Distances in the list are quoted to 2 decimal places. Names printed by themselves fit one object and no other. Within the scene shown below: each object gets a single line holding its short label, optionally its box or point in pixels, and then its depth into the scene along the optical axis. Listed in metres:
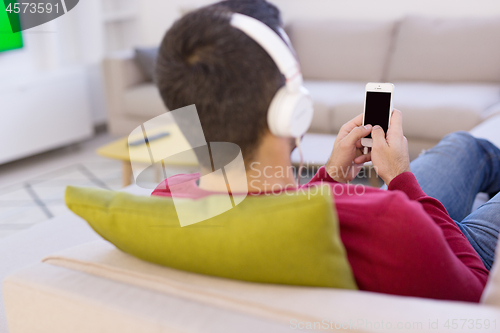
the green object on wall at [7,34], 5.33
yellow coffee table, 3.27
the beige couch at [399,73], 4.13
